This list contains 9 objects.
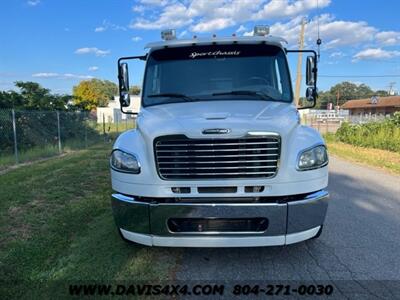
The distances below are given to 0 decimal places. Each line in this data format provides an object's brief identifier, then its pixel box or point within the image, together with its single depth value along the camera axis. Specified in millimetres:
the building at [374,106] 66344
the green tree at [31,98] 15727
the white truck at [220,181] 3723
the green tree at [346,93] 119938
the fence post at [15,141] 12030
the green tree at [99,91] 66750
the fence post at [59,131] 15731
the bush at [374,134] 17484
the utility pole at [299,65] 28977
